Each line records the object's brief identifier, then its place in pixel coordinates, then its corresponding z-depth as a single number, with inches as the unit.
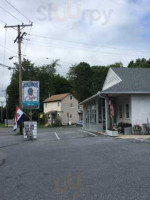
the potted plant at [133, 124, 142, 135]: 921.5
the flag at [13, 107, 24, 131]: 1041.5
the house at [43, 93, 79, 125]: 2714.1
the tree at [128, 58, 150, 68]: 2143.2
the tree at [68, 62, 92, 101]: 3304.9
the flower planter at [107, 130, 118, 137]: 884.0
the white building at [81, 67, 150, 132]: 948.0
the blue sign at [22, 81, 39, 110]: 1008.2
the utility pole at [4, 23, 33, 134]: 1268.5
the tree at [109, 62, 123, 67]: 3055.1
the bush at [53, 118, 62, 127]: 2434.9
